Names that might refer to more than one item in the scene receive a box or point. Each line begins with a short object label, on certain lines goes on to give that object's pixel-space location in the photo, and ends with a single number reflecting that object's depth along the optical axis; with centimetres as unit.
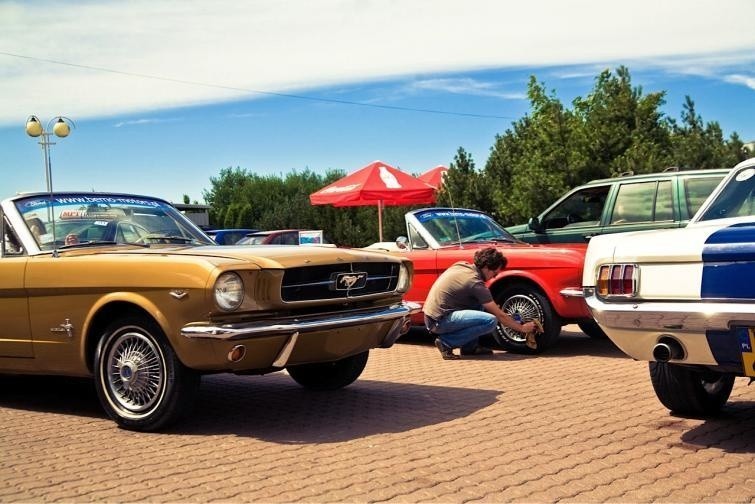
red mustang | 894
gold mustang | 538
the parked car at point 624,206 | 1089
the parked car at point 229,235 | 2238
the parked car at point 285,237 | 2116
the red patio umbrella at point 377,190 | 1727
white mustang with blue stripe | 448
